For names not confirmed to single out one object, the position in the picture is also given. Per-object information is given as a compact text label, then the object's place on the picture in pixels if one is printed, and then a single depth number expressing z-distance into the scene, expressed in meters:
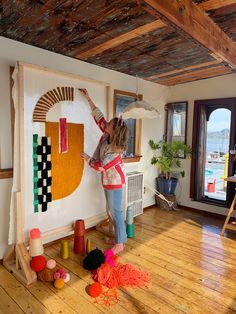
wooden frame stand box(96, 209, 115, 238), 3.12
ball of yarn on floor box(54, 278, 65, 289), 2.04
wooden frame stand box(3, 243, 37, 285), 2.12
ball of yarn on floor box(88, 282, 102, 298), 1.96
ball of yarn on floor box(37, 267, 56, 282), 2.13
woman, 2.61
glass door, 3.82
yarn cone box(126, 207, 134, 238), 3.07
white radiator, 3.46
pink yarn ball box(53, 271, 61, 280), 2.11
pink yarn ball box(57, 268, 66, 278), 2.13
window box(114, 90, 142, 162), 3.64
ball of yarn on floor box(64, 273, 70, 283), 2.12
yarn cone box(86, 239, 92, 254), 2.61
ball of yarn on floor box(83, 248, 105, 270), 2.27
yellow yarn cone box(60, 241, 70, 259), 2.52
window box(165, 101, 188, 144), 4.32
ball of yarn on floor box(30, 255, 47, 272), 2.18
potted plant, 4.15
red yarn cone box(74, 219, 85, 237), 2.65
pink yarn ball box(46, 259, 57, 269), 2.18
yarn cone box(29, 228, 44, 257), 2.30
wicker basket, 4.22
